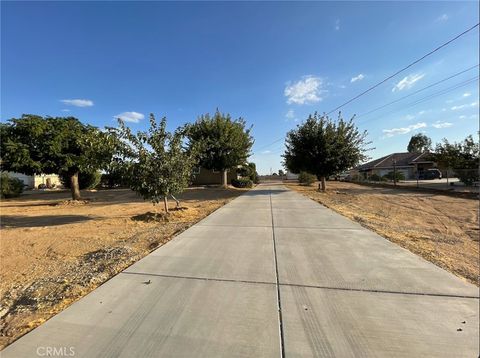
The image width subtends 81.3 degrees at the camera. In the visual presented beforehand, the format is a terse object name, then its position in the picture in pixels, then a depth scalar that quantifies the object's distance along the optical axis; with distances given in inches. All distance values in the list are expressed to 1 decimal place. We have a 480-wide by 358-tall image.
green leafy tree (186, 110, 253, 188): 891.4
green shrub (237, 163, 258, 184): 1373.8
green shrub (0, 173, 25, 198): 828.6
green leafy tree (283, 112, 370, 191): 761.6
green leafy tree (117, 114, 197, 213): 333.4
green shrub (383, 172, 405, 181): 1376.5
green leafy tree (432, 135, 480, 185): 789.2
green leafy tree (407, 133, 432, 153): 3169.3
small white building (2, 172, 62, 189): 1540.4
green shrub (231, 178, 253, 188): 1061.8
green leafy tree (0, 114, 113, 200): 526.0
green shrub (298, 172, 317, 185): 1290.6
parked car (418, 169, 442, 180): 1562.5
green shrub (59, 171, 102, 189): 1027.2
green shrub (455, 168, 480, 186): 796.0
